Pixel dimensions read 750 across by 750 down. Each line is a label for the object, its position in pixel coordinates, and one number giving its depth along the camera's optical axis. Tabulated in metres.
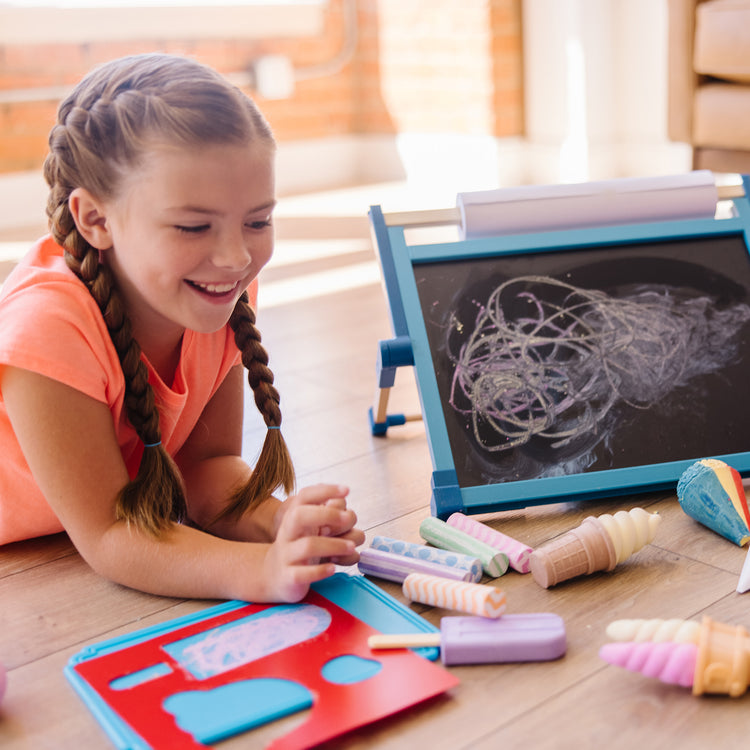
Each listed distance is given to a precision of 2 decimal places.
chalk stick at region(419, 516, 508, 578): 0.93
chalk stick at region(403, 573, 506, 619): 0.81
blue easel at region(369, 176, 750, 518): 1.03
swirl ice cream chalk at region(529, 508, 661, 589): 0.90
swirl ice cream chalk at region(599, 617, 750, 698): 0.71
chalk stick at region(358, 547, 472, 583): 0.90
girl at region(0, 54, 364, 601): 0.86
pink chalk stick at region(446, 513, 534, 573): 0.94
